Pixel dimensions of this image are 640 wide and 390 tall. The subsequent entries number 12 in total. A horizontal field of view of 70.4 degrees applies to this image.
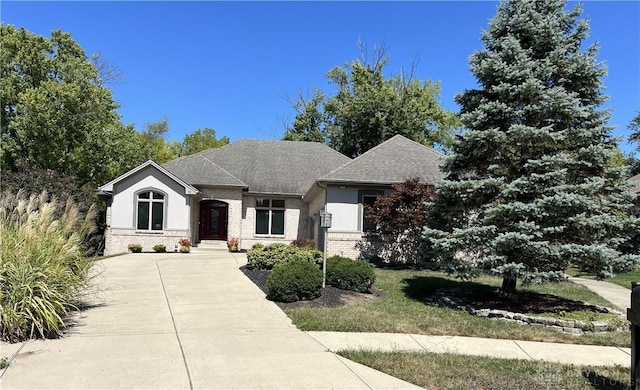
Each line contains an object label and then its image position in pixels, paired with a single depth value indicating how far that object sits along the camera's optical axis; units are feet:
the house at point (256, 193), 64.08
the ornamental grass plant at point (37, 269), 21.59
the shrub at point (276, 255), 46.34
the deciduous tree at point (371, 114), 122.31
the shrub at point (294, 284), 33.60
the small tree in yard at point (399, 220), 57.31
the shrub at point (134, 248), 72.23
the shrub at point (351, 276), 38.93
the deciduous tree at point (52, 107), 87.51
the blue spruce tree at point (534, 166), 31.37
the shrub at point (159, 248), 72.84
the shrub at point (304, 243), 65.72
